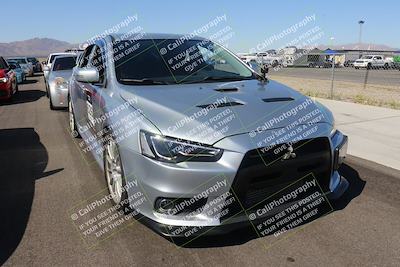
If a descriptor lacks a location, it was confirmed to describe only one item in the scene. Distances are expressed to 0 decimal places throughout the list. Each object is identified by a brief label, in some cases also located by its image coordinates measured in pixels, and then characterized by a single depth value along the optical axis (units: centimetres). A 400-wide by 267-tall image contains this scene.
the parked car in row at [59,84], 1009
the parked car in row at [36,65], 3640
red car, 1273
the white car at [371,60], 4956
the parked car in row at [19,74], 2154
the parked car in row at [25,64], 2777
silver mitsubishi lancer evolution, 301
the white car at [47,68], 1267
